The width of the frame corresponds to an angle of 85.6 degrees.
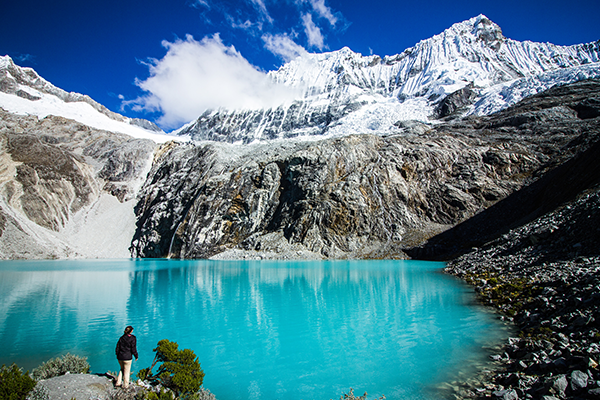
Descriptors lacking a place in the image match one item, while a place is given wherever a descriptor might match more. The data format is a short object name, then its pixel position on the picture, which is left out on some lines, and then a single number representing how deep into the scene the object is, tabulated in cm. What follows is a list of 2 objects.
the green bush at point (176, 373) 860
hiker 843
